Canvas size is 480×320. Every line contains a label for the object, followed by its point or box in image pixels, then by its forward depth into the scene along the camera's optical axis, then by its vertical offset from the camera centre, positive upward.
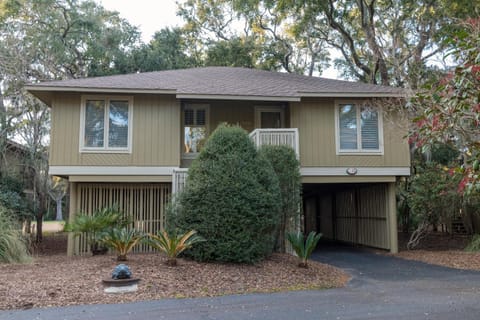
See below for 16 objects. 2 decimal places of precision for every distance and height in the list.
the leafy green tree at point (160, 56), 21.88 +7.85
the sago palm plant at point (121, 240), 9.02 -1.16
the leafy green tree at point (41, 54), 17.42 +6.65
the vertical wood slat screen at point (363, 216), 13.91 -1.06
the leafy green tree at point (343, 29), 18.27 +8.80
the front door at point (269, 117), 14.40 +2.63
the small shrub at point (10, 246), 9.48 -1.36
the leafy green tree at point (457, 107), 4.12 +0.95
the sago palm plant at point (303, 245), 9.30 -1.32
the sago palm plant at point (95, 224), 10.66 -0.94
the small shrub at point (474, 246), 12.61 -1.83
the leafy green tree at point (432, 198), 13.20 -0.32
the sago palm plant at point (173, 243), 8.53 -1.16
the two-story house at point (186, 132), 12.06 +1.82
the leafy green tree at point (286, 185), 10.94 +0.11
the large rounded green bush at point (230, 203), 8.98 -0.31
